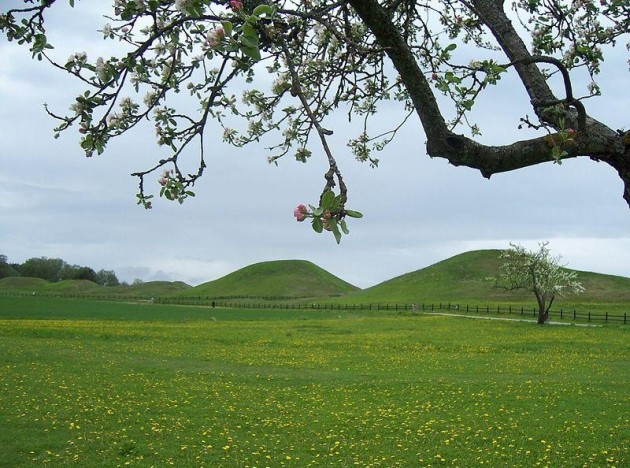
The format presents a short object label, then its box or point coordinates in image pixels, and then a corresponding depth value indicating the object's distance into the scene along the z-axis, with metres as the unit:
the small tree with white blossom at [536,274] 53.47
